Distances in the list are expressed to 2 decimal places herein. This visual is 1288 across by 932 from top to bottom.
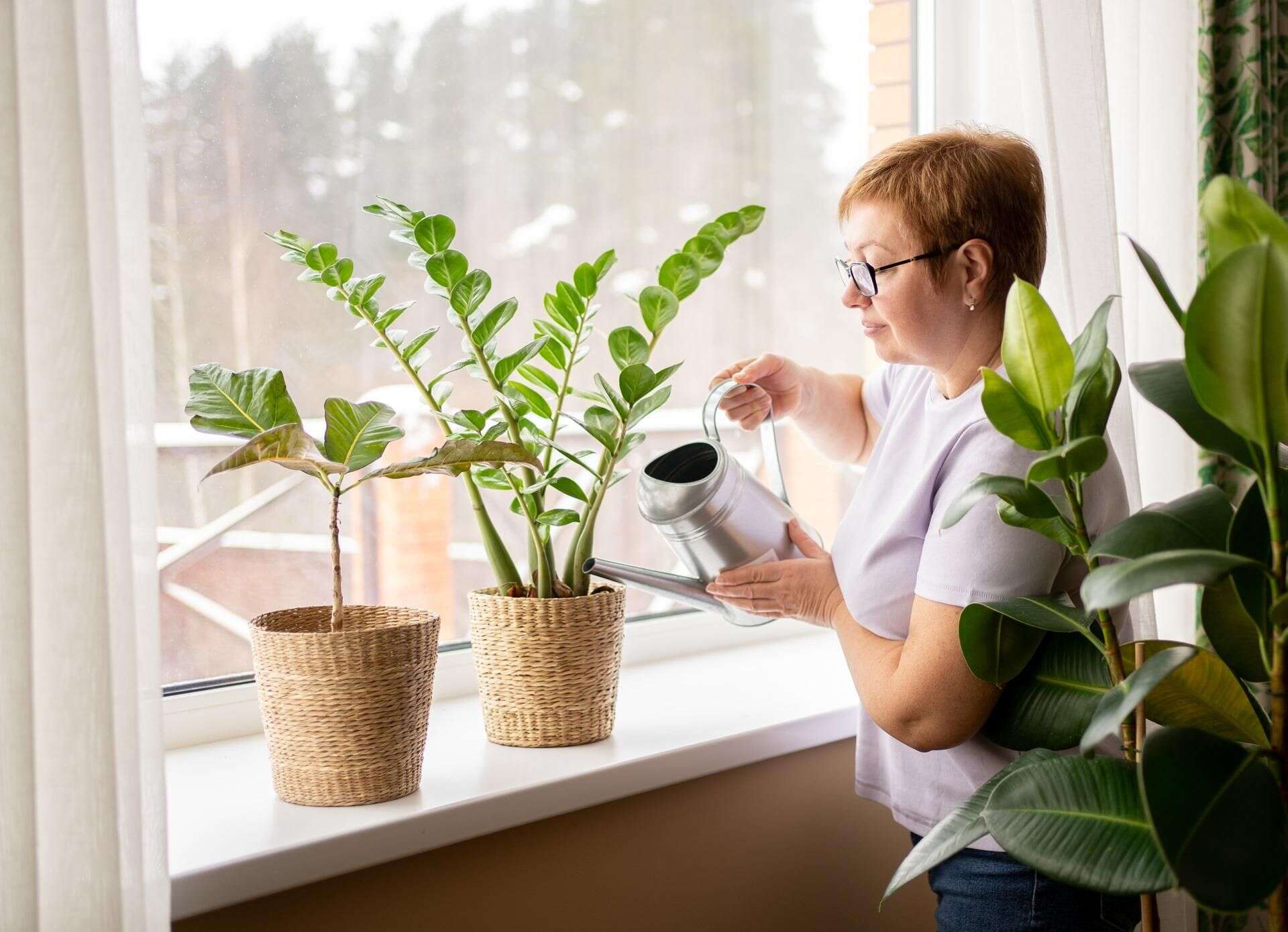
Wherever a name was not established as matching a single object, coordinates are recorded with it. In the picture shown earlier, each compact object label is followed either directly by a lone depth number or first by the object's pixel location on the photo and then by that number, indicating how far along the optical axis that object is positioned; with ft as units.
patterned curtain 5.47
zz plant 3.55
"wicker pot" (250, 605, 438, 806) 3.19
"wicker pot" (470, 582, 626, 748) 3.83
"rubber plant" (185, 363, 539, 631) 3.03
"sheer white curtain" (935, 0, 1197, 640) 4.50
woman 3.36
